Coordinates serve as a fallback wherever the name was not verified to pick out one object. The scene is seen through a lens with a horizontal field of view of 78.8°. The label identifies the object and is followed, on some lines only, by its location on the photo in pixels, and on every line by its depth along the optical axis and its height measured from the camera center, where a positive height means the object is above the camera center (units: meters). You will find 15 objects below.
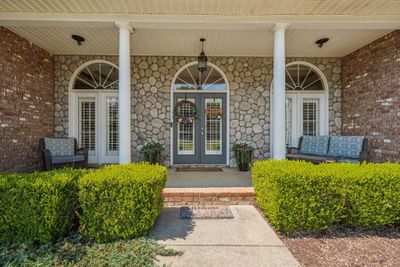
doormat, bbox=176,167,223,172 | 5.74 -0.89
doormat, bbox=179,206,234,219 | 3.15 -1.08
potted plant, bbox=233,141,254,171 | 5.73 -0.55
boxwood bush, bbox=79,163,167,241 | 2.46 -0.75
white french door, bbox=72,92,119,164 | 6.45 +0.23
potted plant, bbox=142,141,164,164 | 5.71 -0.48
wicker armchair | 5.26 -0.48
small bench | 5.04 -0.39
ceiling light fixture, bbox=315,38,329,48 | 5.23 +1.99
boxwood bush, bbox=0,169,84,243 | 2.38 -0.75
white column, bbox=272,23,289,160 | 4.19 +0.69
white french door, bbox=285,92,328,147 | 6.56 +0.46
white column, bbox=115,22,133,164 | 4.15 +0.67
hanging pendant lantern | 5.35 +1.58
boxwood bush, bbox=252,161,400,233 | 2.68 -0.74
